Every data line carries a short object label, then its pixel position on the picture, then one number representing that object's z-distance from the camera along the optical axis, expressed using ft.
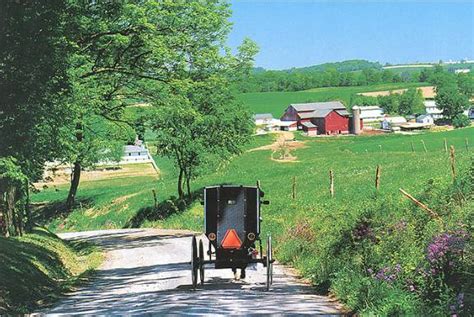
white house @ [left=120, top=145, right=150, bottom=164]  402.11
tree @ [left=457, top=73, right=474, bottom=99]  581.53
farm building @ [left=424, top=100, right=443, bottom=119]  596.21
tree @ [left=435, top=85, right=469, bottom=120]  500.33
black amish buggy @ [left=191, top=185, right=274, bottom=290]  49.90
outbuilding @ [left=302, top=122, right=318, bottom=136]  482.45
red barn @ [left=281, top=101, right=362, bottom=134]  476.13
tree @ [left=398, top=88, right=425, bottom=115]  599.57
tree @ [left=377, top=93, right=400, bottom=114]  613.11
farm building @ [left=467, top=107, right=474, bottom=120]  491.31
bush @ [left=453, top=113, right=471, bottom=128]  425.52
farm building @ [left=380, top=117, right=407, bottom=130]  480.11
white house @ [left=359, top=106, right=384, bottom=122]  587.43
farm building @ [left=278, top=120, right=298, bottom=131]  503.61
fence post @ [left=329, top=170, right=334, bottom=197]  102.53
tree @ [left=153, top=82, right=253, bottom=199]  148.25
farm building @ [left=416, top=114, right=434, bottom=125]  502.38
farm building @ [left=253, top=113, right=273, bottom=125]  525.51
